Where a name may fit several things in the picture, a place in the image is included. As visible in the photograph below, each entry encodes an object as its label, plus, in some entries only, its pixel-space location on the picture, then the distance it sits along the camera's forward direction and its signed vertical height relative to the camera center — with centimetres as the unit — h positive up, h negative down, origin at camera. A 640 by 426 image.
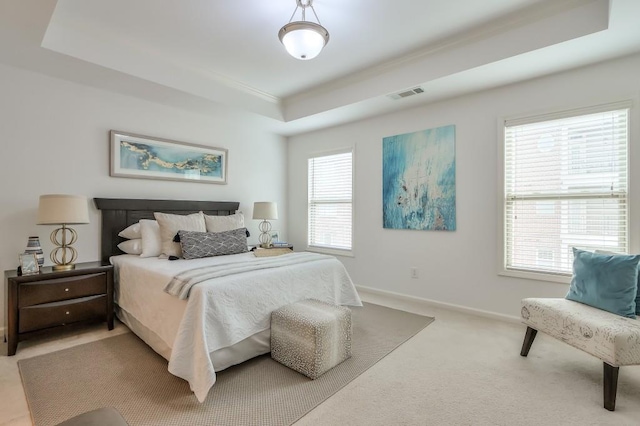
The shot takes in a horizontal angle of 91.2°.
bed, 196 -65
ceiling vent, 331 +132
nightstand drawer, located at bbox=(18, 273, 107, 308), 249 -66
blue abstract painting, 362 +42
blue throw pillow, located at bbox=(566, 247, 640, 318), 207 -46
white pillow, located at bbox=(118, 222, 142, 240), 335 -22
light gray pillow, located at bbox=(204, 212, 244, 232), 368 -13
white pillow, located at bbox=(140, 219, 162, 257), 321 -28
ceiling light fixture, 215 +124
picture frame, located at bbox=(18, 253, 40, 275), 253 -43
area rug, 174 -112
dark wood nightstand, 242 -74
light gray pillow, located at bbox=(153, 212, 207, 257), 320 -16
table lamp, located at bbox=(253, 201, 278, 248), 443 +2
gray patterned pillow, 311 -32
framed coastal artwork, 349 +65
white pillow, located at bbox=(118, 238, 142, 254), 327 -36
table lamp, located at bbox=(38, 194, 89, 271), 264 -3
